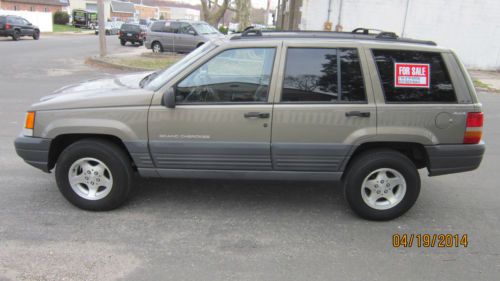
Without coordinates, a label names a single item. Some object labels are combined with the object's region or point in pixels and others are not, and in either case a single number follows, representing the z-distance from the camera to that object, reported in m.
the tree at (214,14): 27.98
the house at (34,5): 59.06
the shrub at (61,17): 62.28
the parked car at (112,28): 48.39
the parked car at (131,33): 30.36
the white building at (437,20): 19.80
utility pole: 17.03
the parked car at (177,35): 20.43
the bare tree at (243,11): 25.09
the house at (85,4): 86.79
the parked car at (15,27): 29.08
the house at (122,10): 89.00
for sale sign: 4.00
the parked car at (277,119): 3.96
